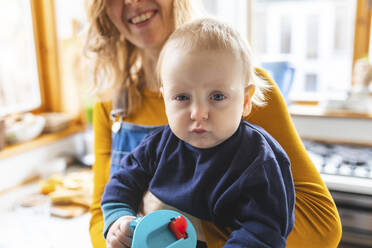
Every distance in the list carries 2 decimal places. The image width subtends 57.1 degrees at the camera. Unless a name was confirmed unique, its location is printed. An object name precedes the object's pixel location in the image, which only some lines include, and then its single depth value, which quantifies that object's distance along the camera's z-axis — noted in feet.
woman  2.66
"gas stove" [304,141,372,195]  4.79
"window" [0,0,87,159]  6.97
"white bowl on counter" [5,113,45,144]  6.43
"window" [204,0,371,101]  7.59
